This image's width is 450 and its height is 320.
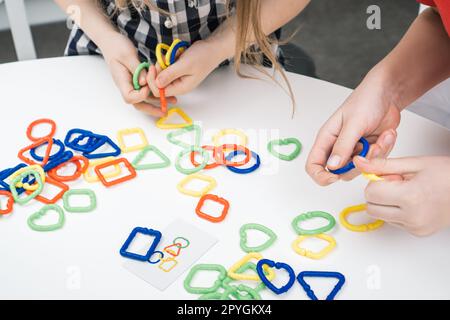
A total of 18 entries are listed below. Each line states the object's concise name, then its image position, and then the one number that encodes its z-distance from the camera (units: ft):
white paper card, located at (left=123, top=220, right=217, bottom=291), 2.34
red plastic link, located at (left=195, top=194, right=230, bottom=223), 2.58
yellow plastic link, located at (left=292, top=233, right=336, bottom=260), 2.42
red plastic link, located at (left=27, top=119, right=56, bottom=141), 3.03
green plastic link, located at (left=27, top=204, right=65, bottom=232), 2.54
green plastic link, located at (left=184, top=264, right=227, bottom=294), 2.28
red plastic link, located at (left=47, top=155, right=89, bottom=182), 2.81
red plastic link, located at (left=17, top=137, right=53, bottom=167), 2.89
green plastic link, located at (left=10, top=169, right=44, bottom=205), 2.68
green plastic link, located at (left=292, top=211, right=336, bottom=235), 2.51
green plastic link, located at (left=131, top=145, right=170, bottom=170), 2.85
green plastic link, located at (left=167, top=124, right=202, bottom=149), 3.01
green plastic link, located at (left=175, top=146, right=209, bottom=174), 2.84
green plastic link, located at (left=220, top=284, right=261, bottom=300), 2.27
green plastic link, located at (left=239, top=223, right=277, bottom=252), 2.45
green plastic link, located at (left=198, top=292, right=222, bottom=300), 2.27
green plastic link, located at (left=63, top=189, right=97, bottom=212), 2.63
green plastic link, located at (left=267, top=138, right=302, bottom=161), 2.90
